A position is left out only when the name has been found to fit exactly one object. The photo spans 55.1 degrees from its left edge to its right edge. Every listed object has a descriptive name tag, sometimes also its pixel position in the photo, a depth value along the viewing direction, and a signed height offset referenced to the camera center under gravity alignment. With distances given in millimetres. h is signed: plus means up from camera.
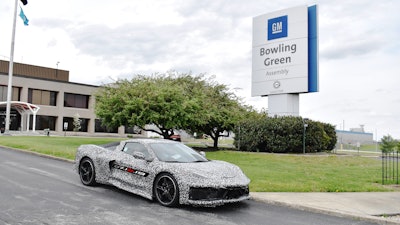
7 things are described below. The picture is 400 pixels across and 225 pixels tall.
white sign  25312 +6029
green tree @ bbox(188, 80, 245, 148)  27125 +2032
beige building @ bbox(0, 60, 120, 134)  57594 +5328
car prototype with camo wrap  7316 -757
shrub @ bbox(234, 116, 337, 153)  24528 +327
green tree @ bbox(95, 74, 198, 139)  24812 +1979
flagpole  37625 +6961
